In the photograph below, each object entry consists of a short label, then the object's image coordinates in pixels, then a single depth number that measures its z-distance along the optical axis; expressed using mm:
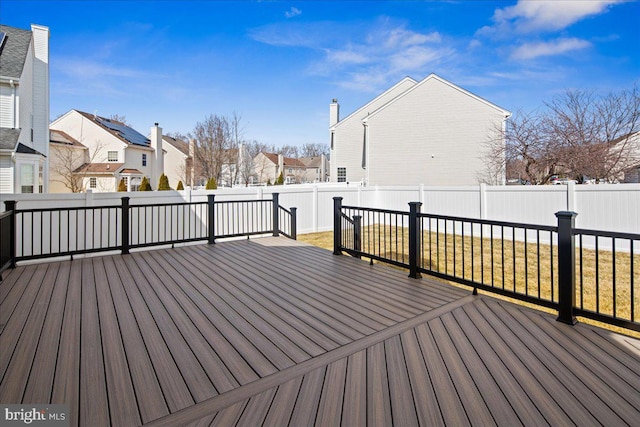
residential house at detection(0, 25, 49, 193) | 10633
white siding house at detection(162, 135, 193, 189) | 32406
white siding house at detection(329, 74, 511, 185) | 13875
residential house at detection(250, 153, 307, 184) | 43219
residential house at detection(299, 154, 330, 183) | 50597
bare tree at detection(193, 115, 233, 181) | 23188
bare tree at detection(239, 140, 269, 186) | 28772
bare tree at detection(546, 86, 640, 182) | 9852
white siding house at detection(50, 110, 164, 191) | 22031
